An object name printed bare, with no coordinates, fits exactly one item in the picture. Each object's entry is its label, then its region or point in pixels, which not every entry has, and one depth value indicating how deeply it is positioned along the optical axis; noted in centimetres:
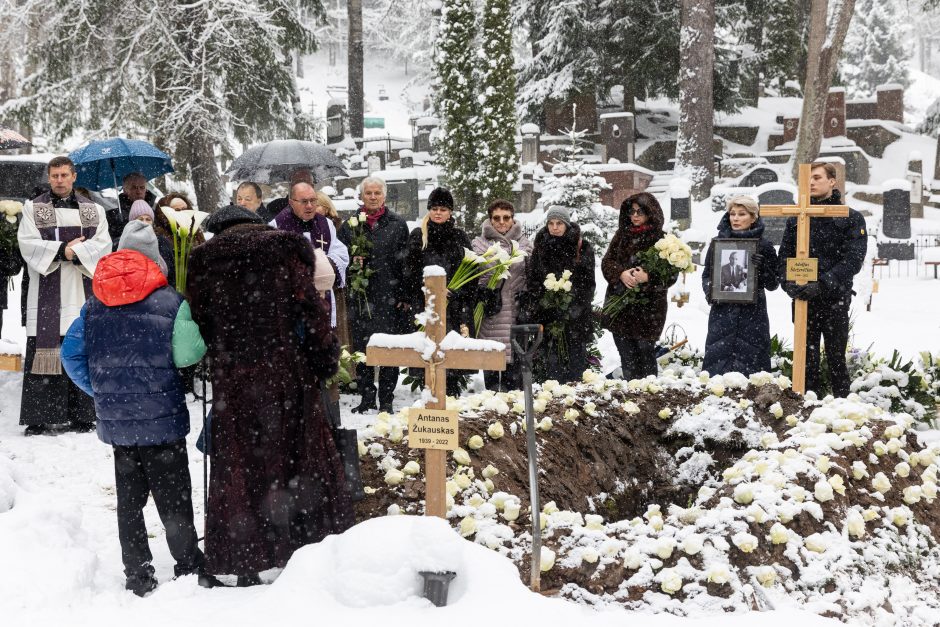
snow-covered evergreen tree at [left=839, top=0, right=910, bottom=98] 4978
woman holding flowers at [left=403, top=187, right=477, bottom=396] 671
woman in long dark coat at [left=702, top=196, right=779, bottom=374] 636
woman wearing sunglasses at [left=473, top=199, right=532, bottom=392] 691
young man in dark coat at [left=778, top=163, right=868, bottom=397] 624
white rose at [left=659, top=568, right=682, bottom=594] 332
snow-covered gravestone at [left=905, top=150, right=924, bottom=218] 2448
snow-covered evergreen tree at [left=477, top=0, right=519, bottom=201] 1962
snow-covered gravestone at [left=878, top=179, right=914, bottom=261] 1864
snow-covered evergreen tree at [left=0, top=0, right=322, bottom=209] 1492
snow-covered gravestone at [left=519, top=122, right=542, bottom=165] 2486
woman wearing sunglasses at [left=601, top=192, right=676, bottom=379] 662
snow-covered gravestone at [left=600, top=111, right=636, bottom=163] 2434
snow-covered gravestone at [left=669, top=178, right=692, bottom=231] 1891
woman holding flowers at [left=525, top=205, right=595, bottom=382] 684
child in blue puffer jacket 363
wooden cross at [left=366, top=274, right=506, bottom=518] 364
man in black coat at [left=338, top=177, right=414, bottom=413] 698
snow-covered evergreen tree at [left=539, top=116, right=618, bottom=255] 1409
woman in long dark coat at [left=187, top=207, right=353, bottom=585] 355
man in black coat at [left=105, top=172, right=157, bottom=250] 712
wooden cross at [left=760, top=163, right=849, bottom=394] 605
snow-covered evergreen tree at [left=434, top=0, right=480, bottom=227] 1981
